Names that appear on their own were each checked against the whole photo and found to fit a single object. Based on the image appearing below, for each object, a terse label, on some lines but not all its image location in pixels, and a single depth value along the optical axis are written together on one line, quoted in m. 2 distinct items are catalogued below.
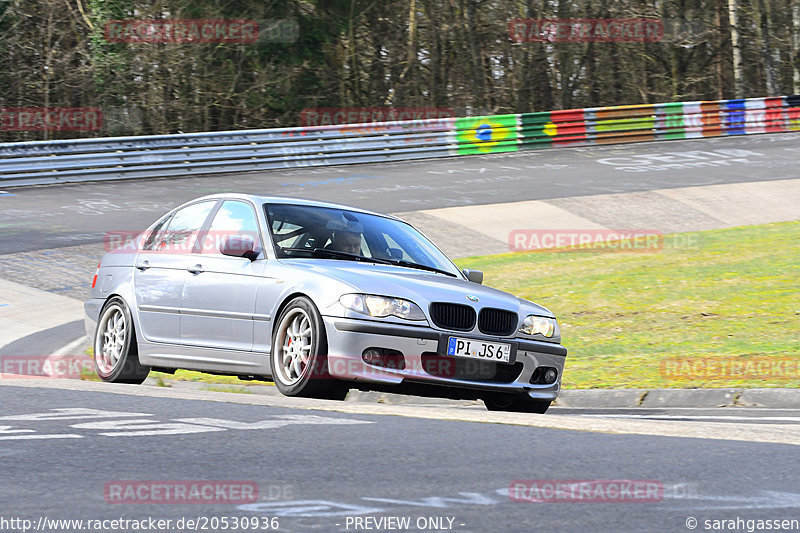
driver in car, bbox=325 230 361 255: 16.95
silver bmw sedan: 14.98
